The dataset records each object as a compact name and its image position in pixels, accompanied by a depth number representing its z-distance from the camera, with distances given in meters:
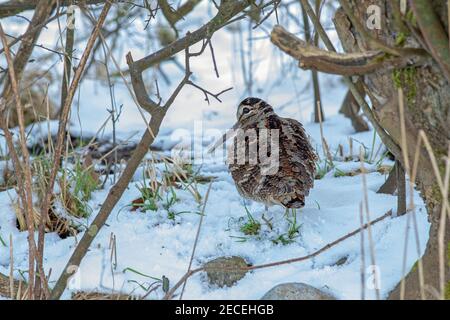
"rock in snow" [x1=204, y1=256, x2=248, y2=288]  4.33
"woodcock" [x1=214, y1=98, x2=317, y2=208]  4.82
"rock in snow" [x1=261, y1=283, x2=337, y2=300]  3.96
